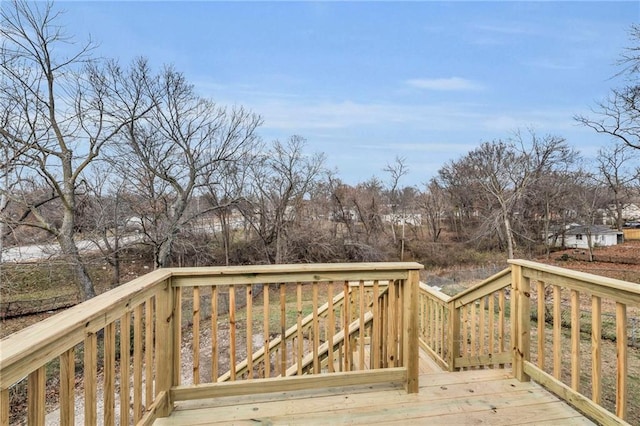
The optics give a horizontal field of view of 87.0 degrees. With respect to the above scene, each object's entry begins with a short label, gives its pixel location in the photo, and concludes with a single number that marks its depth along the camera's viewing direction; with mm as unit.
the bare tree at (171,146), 10508
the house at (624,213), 25703
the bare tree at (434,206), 22700
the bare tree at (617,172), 17064
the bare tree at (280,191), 16453
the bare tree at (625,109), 8812
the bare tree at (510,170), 19484
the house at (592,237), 23266
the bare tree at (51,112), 7130
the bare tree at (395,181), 21734
